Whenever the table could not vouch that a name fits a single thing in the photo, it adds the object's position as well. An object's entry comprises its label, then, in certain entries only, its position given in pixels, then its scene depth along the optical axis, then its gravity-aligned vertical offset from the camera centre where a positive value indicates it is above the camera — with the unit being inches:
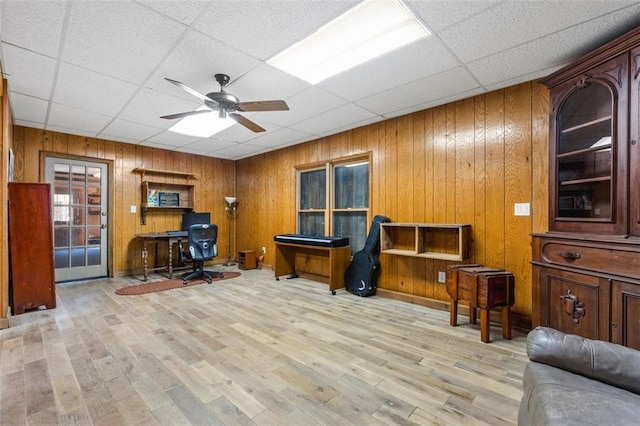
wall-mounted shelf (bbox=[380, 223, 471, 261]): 128.2 -14.9
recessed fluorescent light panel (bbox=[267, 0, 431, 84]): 78.6 +52.6
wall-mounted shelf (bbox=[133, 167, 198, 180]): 216.1 +30.1
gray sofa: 37.9 -26.5
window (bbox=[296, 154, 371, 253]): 177.3 +7.7
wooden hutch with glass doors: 74.5 +2.0
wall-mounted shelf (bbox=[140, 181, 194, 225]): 218.8 +10.9
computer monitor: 234.8 -6.9
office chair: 187.6 -24.1
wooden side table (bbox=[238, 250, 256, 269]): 235.8 -40.0
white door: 188.4 -4.1
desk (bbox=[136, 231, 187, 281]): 198.5 -21.0
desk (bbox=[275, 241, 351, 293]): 166.4 -31.3
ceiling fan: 105.7 +40.4
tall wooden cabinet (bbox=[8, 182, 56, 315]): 131.8 -17.0
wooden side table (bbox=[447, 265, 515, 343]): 101.0 -29.4
